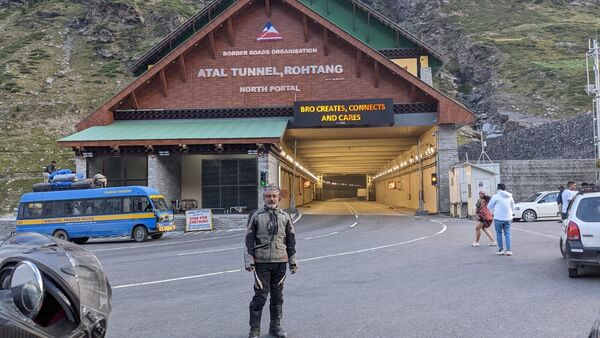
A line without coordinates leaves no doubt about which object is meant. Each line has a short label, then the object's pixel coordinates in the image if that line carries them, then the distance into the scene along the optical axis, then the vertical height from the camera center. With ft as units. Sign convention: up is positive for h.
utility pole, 79.30 +15.00
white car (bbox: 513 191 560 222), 88.38 -4.35
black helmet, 8.19 -1.72
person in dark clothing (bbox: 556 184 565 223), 67.07 -2.13
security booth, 92.27 -0.03
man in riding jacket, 20.54 -2.70
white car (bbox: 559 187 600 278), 31.76 -3.19
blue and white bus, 74.95 -3.67
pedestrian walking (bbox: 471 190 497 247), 51.60 -3.25
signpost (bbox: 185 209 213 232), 87.97 -5.71
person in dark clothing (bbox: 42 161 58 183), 88.07 +3.40
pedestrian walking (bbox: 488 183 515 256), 44.21 -2.75
